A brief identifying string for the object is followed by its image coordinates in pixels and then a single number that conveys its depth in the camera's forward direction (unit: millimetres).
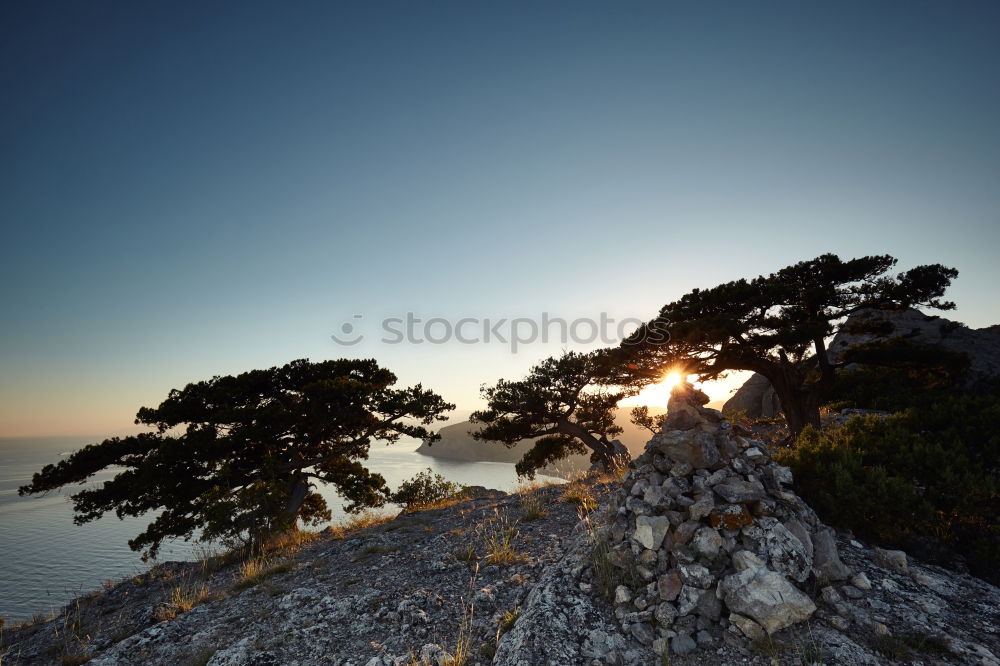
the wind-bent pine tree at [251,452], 12641
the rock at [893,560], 5293
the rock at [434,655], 4623
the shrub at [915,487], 5746
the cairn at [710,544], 4395
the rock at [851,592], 4688
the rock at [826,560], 4895
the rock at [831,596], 4586
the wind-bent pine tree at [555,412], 20594
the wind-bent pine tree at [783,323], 14906
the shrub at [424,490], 17703
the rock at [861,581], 4789
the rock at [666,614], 4531
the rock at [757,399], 31531
